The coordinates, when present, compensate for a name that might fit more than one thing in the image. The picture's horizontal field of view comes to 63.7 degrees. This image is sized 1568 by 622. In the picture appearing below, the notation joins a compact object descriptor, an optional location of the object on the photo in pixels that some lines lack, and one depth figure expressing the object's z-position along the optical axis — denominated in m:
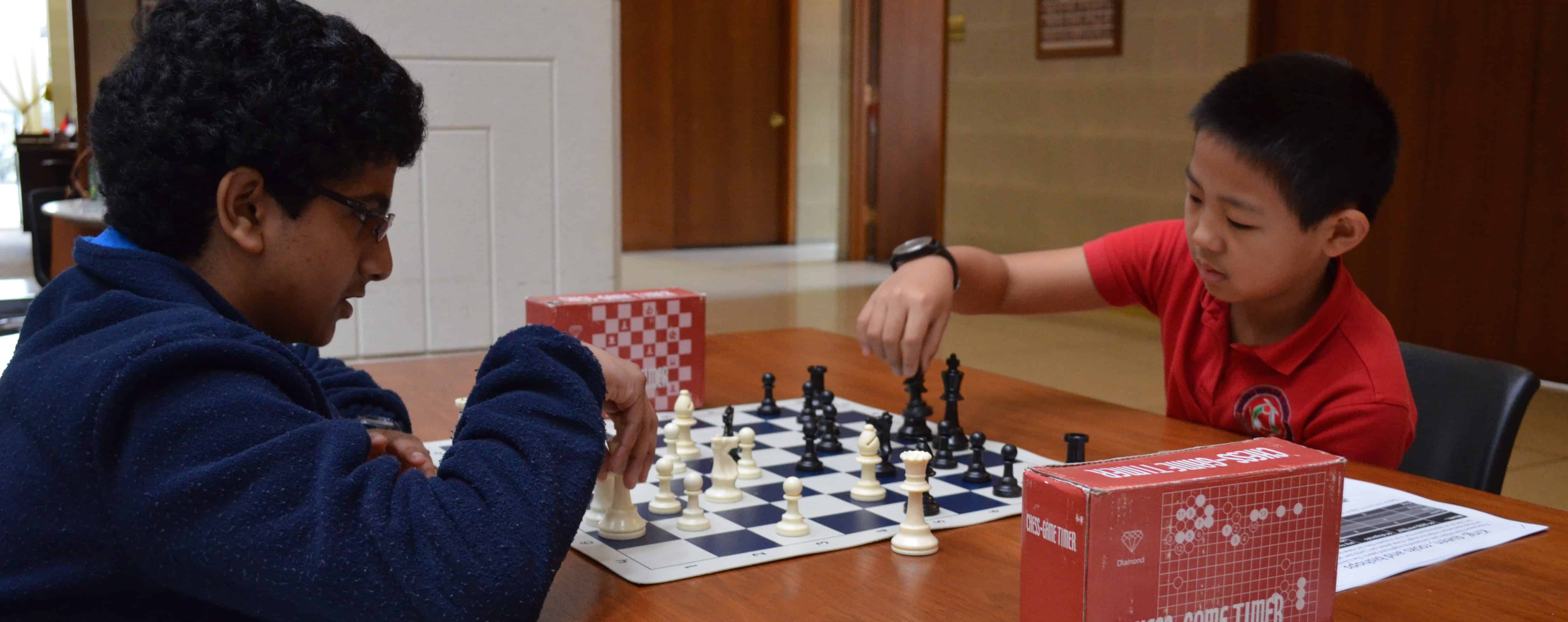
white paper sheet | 1.04
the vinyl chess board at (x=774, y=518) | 1.04
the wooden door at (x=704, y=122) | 8.18
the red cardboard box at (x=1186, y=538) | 0.80
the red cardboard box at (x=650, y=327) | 1.56
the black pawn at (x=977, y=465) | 1.29
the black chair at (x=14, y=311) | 1.95
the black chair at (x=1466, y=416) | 1.50
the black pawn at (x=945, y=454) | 1.36
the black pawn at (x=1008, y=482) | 1.24
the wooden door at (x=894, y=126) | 7.69
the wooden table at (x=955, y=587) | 0.94
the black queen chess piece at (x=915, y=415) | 1.48
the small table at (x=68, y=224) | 3.98
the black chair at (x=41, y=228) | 4.91
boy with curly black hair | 0.77
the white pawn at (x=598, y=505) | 1.14
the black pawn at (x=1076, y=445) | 1.24
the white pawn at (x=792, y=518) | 1.10
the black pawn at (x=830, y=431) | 1.42
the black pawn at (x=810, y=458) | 1.34
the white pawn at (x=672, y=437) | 1.37
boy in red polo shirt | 1.43
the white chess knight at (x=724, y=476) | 1.23
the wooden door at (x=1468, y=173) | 4.43
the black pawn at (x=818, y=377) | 1.62
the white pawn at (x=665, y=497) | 1.17
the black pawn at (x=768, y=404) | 1.60
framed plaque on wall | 6.04
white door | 2.68
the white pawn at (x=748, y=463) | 1.30
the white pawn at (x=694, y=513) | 1.12
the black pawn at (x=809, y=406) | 1.53
